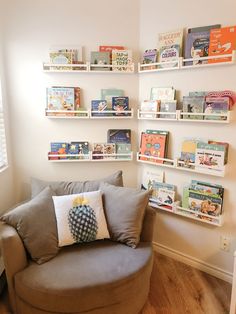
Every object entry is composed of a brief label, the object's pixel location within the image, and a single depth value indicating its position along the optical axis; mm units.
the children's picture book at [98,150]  2286
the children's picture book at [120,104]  2197
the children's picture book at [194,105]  1900
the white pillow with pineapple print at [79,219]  1753
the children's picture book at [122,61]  2133
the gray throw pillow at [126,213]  1793
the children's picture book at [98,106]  2184
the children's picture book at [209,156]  1825
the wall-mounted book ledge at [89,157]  2240
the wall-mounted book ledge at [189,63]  1729
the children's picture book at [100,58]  2141
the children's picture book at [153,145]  2164
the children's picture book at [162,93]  2066
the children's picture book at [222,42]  1709
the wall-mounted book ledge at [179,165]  1852
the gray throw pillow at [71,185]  2049
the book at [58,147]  2252
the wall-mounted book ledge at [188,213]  1913
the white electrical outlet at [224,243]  1981
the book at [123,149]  2318
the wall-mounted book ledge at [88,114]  2168
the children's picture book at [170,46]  1956
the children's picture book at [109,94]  2229
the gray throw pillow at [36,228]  1620
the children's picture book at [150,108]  2109
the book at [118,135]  2303
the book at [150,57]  2094
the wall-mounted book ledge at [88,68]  2104
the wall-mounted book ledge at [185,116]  1794
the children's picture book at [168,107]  2033
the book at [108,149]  2297
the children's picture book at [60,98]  2166
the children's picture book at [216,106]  1769
